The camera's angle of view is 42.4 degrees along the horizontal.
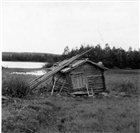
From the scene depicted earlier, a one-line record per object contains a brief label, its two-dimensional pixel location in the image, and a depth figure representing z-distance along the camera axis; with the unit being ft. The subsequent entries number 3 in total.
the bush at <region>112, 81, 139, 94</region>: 66.22
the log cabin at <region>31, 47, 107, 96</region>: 54.44
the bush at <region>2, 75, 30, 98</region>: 38.73
